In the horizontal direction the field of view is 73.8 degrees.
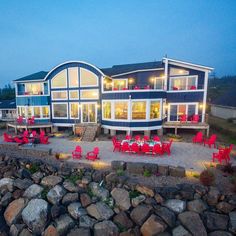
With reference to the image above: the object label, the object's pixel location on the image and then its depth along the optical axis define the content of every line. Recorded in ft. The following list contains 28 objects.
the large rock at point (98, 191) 23.12
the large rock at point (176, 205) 20.43
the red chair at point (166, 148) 33.97
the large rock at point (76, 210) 22.09
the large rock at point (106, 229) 19.80
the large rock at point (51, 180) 26.06
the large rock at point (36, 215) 21.81
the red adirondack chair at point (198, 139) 41.36
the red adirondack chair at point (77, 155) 32.30
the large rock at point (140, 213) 20.11
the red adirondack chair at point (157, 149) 32.99
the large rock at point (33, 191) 25.39
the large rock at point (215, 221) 18.65
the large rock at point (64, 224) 20.85
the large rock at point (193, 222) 18.34
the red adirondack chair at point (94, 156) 31.32
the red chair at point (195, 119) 53.65
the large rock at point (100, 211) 21.35
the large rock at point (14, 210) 23.26
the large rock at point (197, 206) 20.04
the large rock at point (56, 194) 24.12
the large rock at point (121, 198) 21.68
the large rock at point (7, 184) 27.32
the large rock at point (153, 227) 18.92
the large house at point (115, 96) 51.11
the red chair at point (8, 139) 42.73
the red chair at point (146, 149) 33.53
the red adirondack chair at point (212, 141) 37.91
